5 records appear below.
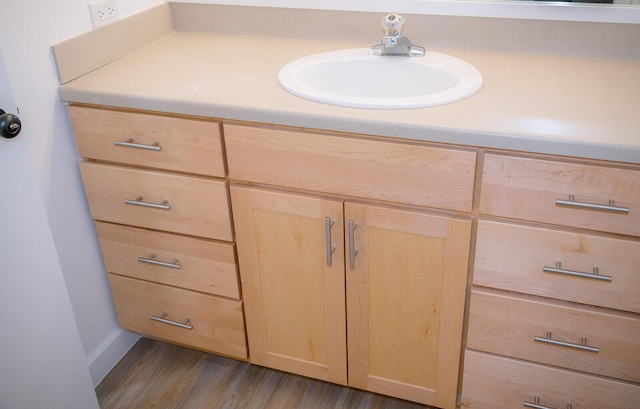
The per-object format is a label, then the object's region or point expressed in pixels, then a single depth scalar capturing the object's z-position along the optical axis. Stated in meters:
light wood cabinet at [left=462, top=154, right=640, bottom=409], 1.27
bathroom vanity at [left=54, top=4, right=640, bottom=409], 1.31
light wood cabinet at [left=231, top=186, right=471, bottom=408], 1.47
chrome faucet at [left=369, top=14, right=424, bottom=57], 1.66
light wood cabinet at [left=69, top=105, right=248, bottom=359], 1.57
